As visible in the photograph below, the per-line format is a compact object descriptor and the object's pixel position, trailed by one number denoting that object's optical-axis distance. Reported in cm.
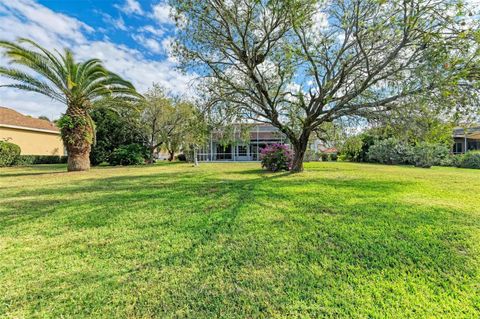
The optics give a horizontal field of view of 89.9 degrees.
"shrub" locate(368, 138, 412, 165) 2221
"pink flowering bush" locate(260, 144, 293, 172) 1359
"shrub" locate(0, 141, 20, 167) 1901
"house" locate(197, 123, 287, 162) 3128
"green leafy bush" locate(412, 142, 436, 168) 1937
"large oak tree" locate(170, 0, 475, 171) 693
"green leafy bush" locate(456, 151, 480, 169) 1949
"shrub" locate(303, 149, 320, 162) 2456
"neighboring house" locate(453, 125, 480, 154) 2908
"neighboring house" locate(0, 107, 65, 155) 2352
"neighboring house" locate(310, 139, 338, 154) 2619
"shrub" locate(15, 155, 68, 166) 2134
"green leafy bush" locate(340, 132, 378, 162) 2653
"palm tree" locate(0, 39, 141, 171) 1289
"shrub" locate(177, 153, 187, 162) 3394
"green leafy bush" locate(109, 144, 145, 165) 2144
